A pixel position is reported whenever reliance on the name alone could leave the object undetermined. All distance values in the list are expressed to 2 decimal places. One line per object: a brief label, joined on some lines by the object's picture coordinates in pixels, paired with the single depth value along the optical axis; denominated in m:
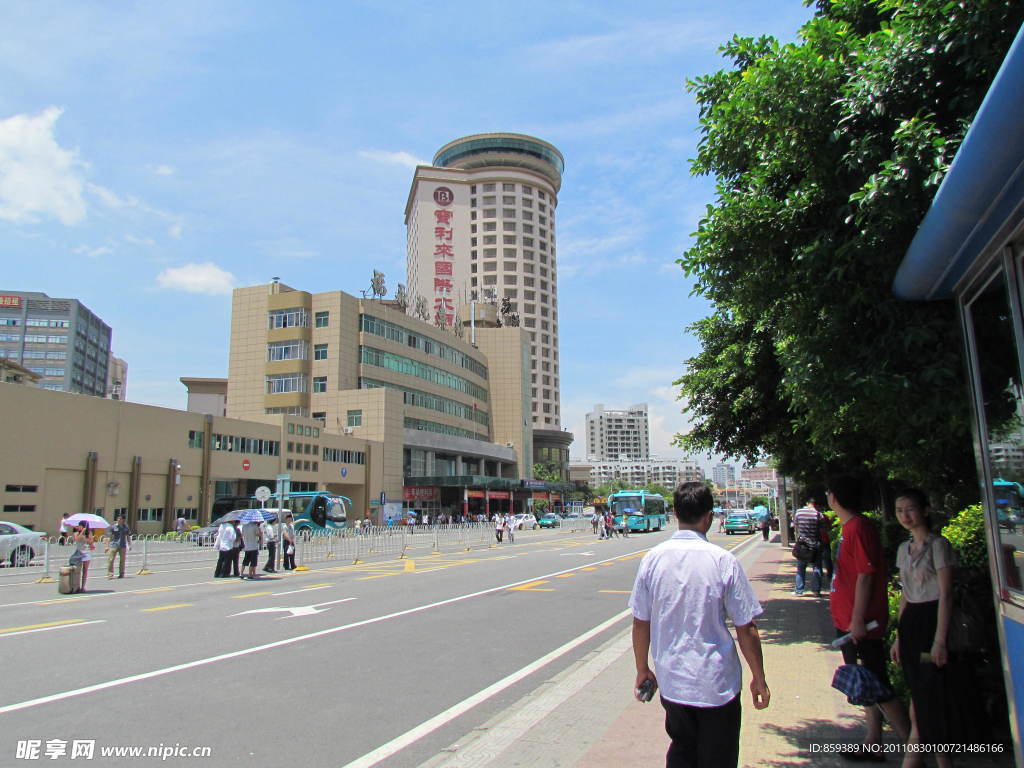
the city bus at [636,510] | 51.91
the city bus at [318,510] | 41.94
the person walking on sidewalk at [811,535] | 12.27
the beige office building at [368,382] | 65.00
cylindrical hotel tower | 121.94
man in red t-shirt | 4.48
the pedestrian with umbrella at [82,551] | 15.46
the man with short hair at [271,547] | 20.59
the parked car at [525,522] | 63.70
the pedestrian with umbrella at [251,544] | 18.48
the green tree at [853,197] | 4.14
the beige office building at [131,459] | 36.09
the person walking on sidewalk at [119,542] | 19.00
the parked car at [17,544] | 22.35
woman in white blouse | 4.05
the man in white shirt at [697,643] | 3.06
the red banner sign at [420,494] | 70.62
